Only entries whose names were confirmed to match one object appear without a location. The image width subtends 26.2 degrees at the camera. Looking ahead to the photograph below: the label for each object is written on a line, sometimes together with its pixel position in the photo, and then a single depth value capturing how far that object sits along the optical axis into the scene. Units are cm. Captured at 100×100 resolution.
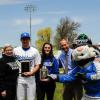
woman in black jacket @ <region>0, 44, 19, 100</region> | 467
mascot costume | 308
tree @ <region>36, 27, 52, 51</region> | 4037
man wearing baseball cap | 465
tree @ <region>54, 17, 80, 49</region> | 3447
